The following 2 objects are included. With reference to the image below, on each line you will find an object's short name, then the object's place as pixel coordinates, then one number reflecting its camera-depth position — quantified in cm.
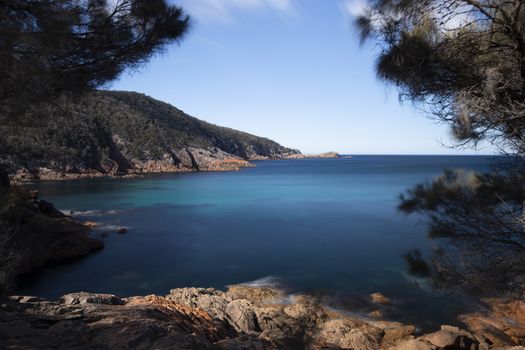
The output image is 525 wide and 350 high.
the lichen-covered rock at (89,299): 829
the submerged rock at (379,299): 1237
